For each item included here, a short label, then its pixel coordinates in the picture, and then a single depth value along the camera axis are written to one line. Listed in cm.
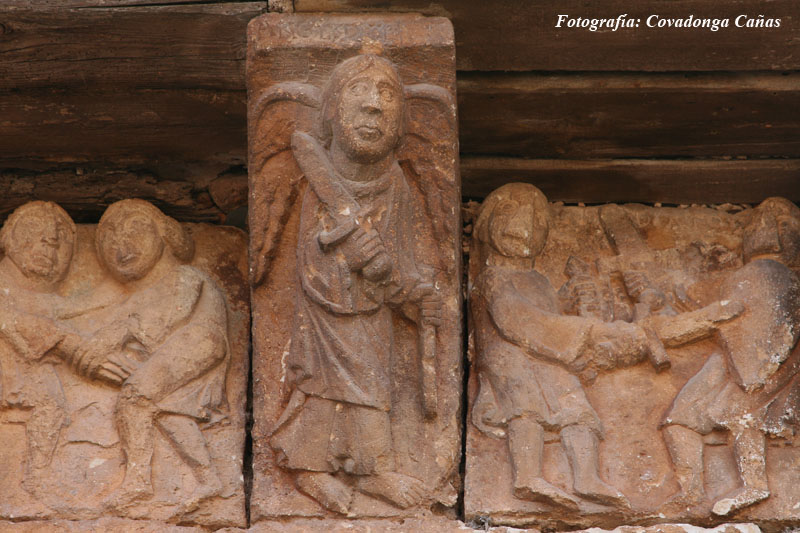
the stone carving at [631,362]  898
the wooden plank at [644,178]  1022
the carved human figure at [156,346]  915
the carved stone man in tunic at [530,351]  905
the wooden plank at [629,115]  957
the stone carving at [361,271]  884
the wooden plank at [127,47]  903
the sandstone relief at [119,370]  903
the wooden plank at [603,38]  902
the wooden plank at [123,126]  965
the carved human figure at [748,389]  898
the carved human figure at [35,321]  926
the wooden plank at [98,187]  1037
